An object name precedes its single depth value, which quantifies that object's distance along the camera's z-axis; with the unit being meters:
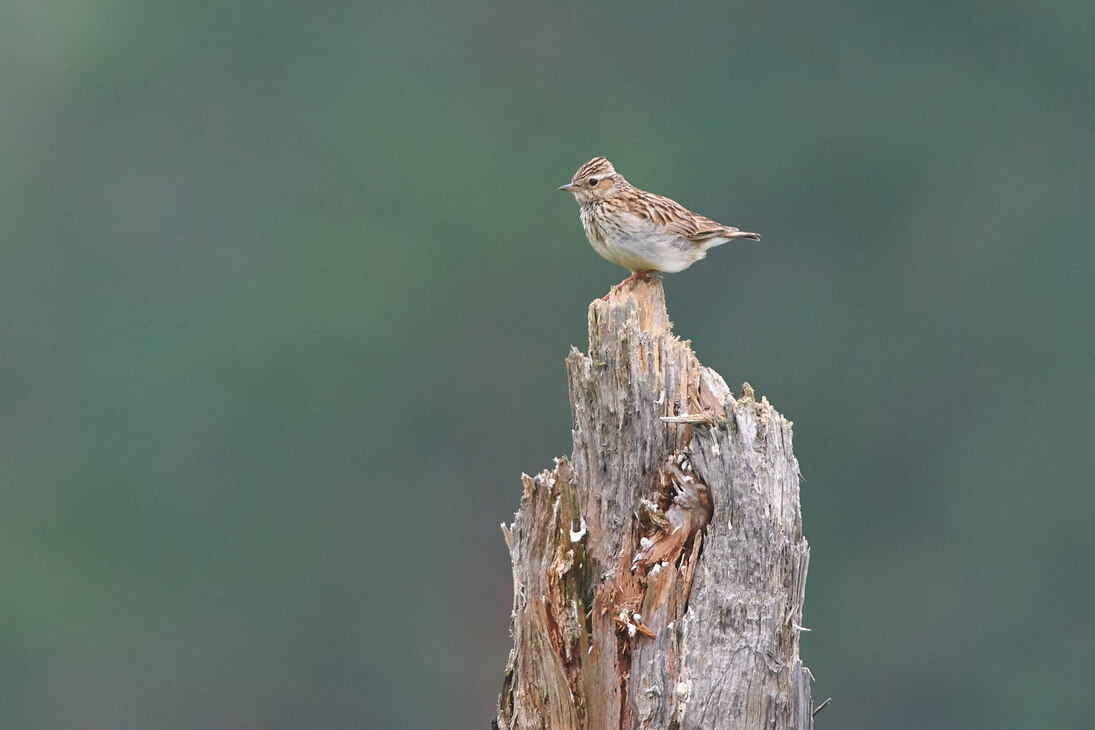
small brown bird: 14.05
